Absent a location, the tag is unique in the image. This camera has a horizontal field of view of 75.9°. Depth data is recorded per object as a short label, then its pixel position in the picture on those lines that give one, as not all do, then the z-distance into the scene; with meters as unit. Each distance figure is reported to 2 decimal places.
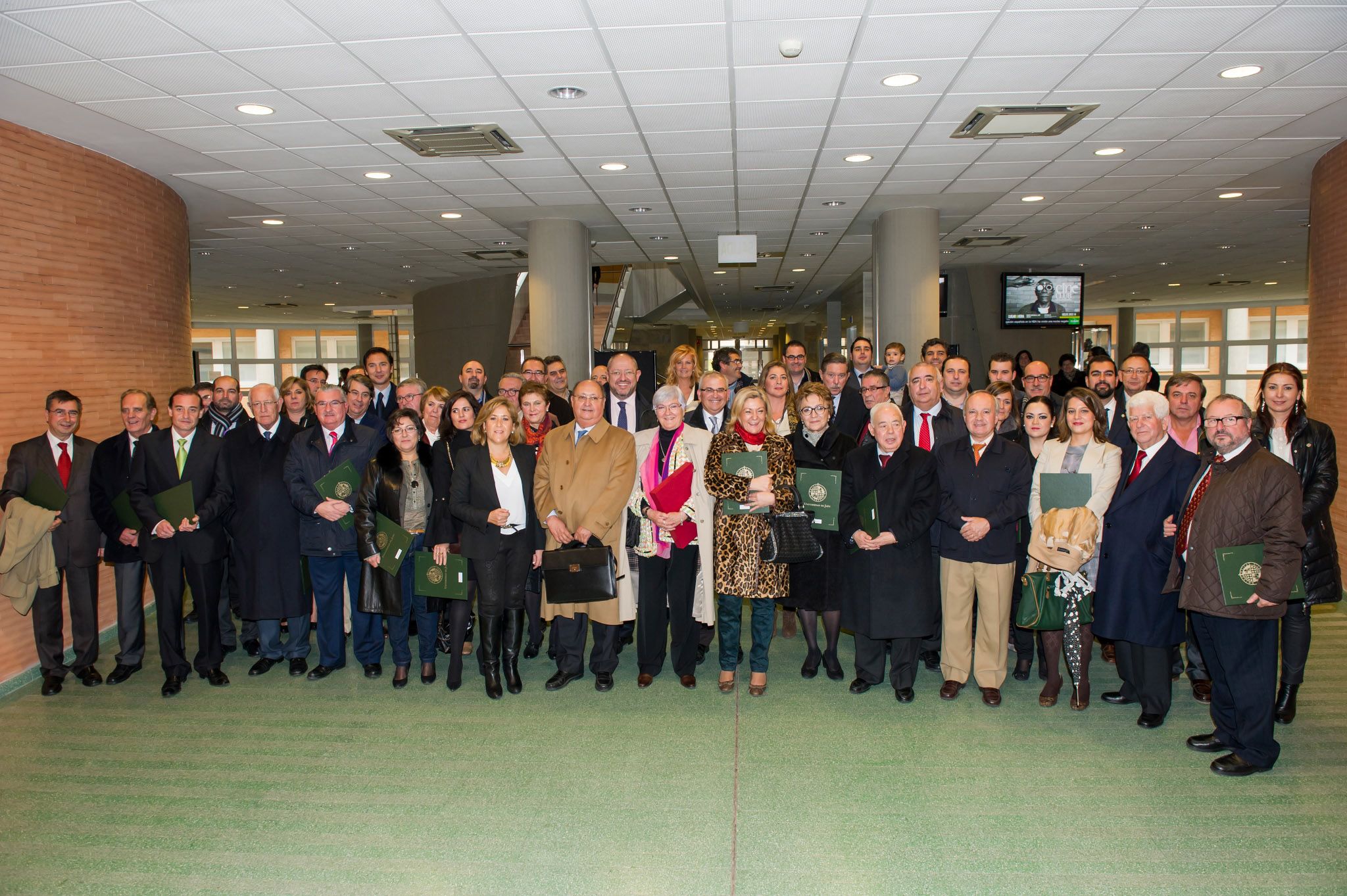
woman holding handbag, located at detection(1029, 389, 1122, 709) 4.54
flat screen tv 15.06
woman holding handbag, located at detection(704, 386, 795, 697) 4.71
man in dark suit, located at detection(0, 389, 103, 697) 5.15
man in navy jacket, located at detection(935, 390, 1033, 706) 4.62
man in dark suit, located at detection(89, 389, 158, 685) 5.19
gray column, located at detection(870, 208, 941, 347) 9.89
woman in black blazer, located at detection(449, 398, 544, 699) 4.88
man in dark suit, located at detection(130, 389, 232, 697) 5.13
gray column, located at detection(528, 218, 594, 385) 10.32
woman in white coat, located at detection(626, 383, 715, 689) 4.89
